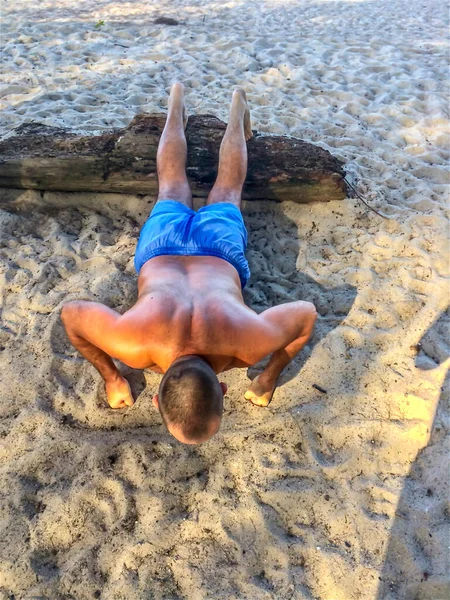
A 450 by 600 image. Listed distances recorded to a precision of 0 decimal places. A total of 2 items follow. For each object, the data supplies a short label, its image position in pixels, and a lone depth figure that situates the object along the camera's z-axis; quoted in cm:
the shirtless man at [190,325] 192
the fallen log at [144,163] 346
